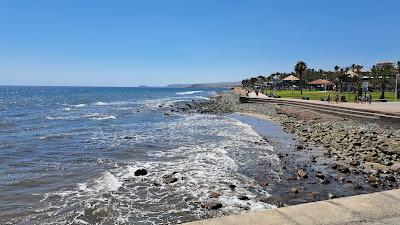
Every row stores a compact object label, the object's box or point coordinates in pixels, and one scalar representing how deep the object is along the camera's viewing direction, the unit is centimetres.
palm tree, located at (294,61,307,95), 8488
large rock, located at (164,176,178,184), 1382
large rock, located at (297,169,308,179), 1433
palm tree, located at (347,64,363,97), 5089
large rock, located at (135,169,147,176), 1508
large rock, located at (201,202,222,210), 1076
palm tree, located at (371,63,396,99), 6121
